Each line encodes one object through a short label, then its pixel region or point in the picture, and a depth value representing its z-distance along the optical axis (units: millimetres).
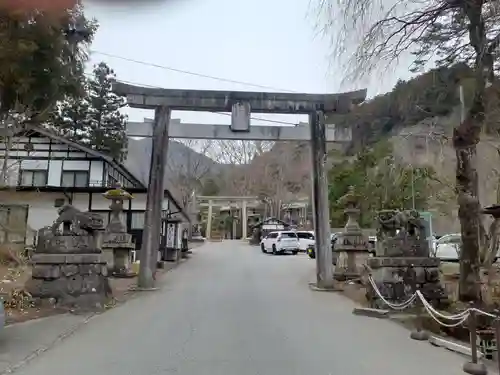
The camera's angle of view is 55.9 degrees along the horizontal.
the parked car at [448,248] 23969
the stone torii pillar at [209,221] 58531
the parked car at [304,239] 36688
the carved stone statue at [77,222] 10992
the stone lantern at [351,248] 17531
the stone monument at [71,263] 10586
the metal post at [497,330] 5162
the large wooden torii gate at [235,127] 14938
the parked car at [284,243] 34344
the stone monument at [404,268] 10648
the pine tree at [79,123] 33559
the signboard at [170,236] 24691
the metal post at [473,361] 5547
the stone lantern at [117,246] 17828
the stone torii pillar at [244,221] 56744
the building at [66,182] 26578
